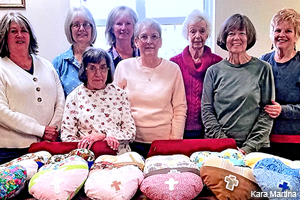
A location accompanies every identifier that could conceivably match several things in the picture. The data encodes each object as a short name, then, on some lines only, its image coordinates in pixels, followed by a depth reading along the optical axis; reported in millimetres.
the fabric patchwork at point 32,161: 1218
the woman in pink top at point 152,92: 1698
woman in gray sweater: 1593
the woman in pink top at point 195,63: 1793
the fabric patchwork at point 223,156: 1232
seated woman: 1540
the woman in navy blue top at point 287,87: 1639
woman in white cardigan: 1582
